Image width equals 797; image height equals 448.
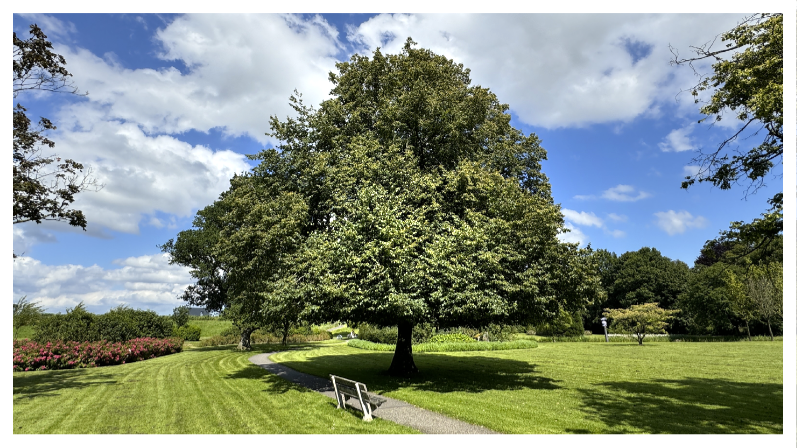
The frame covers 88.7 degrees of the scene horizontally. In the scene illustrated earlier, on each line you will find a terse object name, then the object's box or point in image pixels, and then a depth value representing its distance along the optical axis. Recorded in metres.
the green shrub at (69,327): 22.83
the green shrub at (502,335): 38.34
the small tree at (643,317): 37.87
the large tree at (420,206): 12.39
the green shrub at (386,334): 33.62
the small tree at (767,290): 36.84
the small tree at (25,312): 25.16
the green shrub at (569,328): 42.31
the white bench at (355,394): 9.07
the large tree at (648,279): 59.66
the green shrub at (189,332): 38.11
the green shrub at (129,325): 25.16
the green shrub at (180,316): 40.62
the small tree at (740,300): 40.13
